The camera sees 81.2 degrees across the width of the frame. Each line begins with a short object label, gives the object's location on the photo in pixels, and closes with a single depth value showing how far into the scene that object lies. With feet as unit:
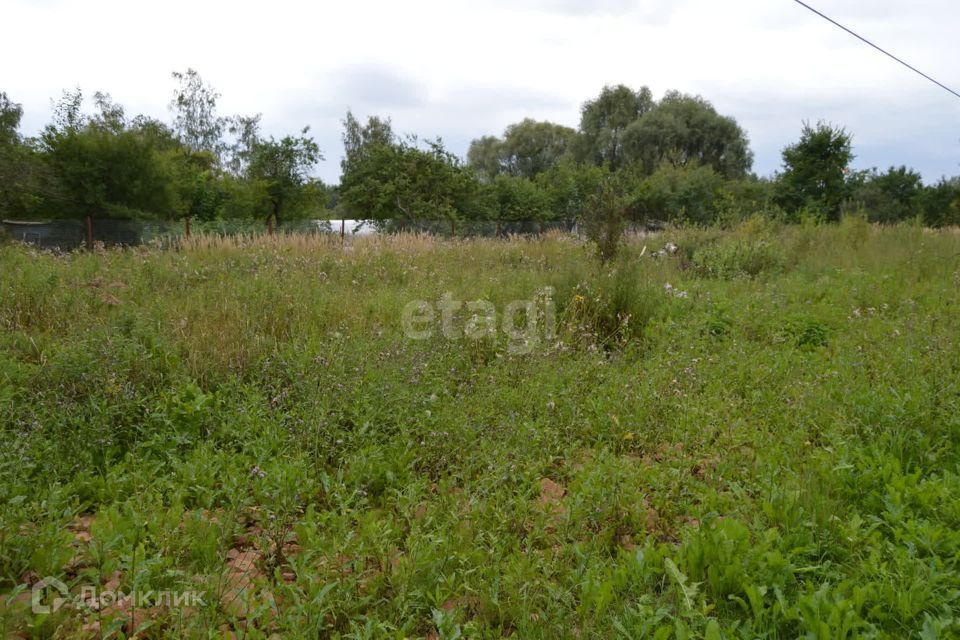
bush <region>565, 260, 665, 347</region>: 18.49
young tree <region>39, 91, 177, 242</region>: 57.62
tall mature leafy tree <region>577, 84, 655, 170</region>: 127.75
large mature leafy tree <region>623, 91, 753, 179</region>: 116.98
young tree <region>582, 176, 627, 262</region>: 27.81
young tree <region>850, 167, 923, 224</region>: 94.94
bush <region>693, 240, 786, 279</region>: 30.86
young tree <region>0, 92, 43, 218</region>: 49.44
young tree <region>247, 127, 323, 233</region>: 76.07
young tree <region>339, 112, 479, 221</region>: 76.18
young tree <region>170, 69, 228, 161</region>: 123.03
